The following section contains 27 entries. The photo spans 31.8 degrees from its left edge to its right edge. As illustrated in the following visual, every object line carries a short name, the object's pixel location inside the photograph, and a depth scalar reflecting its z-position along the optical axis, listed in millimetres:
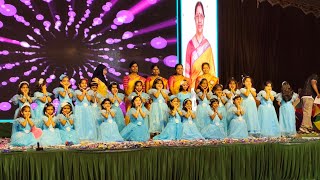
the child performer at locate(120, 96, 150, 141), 7715
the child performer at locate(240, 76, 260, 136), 8555
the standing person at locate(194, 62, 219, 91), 8844
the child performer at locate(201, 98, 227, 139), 8102
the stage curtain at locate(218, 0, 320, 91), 12258
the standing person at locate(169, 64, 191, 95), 8766
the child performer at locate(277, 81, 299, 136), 8906
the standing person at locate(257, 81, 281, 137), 8656
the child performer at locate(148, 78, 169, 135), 8219
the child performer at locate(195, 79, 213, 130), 8383
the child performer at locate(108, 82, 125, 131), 8016
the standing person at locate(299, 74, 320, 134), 10312
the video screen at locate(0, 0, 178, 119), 9961
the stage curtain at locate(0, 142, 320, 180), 5727
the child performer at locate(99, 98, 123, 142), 7605
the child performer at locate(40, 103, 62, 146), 6982
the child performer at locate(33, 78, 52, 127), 7772
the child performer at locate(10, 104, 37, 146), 6879
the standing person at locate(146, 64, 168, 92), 8664
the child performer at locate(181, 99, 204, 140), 7918
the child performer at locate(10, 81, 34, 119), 7604
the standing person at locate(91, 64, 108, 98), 8234
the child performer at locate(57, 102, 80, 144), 7258
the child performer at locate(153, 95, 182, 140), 7918
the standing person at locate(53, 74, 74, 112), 7781
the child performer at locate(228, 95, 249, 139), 8227
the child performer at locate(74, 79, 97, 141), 7789
